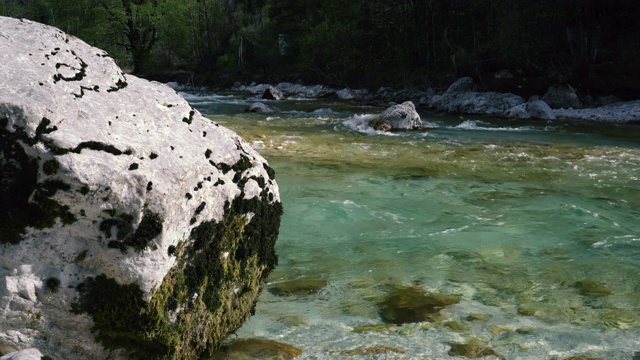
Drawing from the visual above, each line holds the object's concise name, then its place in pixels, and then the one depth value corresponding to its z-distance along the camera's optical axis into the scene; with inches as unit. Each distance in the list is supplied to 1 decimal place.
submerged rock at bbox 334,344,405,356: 132.0
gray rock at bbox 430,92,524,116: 832.3
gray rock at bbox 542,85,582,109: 828.0
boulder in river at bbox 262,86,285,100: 1170.6
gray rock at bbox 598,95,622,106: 823.1
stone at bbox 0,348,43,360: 87.0
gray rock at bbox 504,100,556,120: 745.0
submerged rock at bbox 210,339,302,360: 128.4
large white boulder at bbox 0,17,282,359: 96.3
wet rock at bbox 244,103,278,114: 821.9
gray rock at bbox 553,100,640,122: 709.3
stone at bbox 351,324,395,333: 145.3
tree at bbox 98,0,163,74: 1824.6
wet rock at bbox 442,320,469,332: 146.5
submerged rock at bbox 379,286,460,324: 153.6
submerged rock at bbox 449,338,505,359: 133.2
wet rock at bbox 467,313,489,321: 153.1
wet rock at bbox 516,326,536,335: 145.6
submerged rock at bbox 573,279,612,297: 174.7
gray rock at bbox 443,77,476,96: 965.2
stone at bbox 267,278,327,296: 170.9
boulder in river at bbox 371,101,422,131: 609.0
